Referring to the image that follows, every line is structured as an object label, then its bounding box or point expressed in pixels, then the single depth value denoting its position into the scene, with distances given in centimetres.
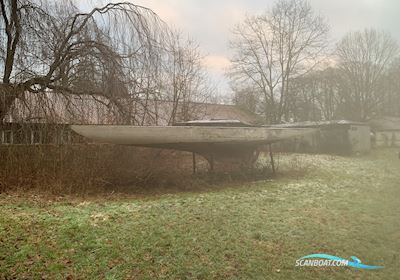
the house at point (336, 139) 1334
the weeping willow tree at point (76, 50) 568
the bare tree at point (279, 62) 1347
